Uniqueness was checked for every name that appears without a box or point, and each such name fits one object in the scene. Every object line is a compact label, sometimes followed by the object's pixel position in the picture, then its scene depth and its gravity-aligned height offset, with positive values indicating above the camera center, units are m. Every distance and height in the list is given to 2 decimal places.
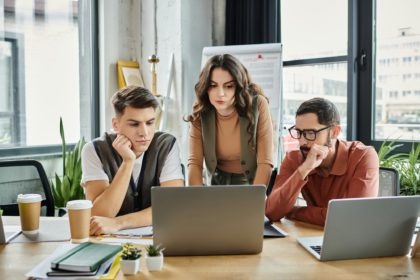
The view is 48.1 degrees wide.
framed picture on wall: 4.09 +0.34
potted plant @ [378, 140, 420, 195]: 2.80 -0.34
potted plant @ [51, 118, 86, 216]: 3.56 -0.52
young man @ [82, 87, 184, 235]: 1.87 -0.21
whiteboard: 3.60 +0.35
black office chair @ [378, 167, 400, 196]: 2.12 -0.32
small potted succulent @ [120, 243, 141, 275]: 1.27 -0.40
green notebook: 1.24 -0.40
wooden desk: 1.26 -0.44
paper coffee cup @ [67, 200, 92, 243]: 1.50 -0.34
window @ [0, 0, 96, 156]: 3.58 +0.31
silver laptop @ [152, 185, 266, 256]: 1.35 -0.31
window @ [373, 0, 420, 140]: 3.28 +0.31
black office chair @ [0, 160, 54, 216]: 2.37 -0.35
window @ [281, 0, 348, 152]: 3.65 +0.47
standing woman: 2.20 -0.08
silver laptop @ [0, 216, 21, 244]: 1.57 -0.43
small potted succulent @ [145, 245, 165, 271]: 1.30 -0.40
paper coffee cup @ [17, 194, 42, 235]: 1.65 -0.35
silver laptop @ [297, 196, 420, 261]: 1.34 -0.34
